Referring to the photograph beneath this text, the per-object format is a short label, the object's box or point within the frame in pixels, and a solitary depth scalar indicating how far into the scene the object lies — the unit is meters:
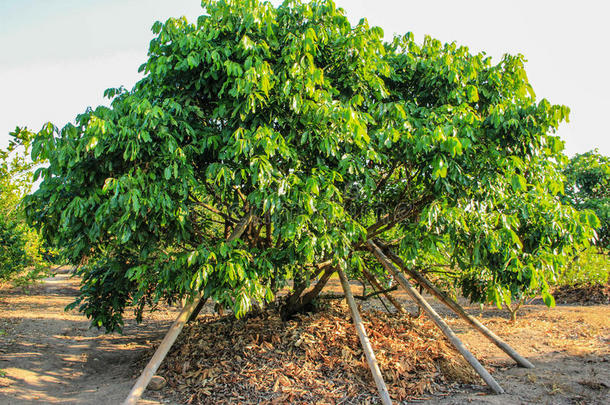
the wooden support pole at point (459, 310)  5.97
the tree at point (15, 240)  10.09
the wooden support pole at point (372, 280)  7.15
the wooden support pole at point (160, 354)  4.62
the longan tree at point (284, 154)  4.25
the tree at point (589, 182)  11.05
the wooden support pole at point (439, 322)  5.13
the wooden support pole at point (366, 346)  4.79
